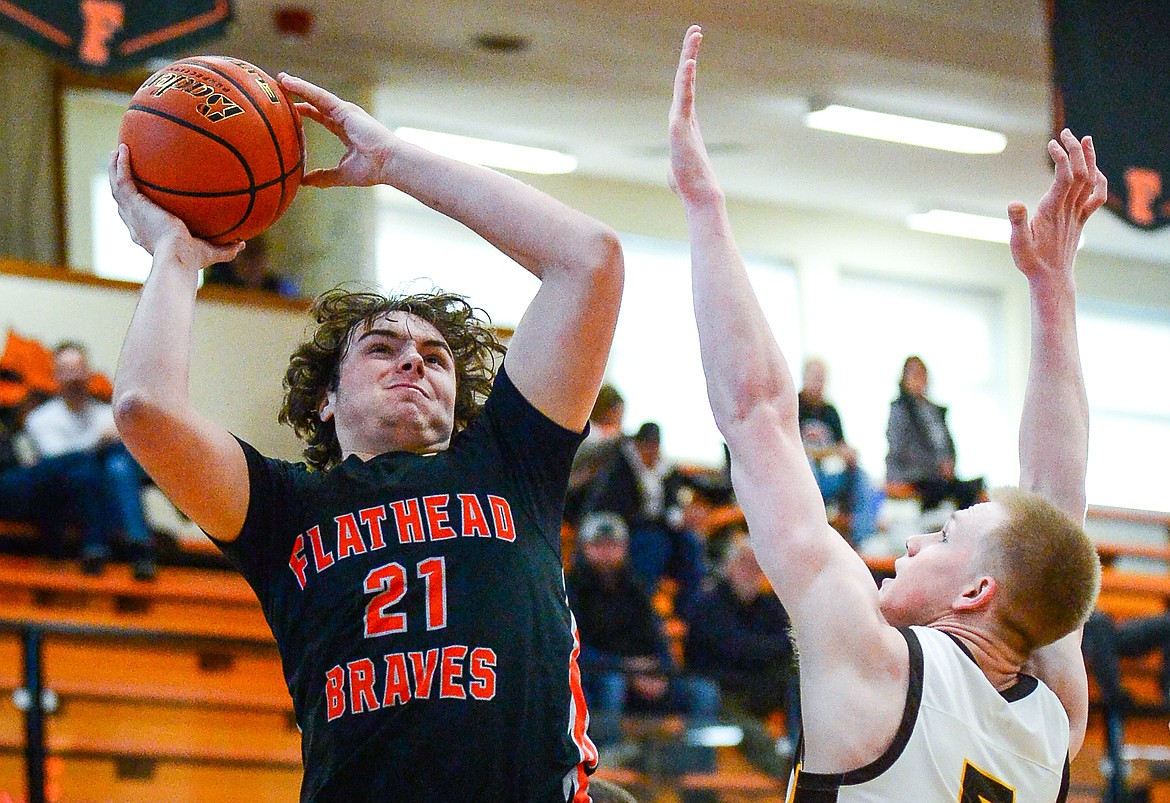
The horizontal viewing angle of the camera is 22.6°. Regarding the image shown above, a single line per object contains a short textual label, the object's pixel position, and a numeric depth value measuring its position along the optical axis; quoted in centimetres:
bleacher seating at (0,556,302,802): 1156
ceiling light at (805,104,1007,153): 2319
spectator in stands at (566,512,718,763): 1322
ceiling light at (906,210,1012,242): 2795
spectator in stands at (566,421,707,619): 1583
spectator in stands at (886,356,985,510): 2057
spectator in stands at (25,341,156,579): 1451
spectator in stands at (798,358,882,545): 1884
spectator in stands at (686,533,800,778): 1275
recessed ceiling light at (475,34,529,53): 2049
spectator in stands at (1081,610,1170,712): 1541
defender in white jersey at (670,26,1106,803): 435
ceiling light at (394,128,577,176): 2346
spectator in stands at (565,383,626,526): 1593
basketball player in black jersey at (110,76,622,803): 445
